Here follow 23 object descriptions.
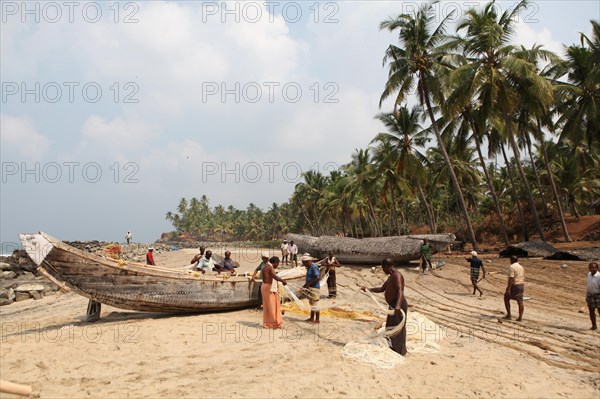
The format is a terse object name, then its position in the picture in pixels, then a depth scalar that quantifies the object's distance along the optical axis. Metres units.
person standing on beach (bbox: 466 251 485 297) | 12.27
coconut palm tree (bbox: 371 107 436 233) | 27.48
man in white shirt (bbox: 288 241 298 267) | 22.61
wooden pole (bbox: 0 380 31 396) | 4.08
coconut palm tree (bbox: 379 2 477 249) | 22.50
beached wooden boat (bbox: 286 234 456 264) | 18.95
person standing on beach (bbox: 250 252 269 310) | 8.78
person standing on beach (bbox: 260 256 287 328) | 8.24
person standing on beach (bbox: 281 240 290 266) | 23.59
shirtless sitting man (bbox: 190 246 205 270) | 11.26
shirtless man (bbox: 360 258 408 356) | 6.33
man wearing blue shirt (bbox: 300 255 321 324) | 9.37
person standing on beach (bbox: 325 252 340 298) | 12.02
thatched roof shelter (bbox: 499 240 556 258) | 19.24
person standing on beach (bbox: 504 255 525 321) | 9.02
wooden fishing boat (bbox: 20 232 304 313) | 8.00
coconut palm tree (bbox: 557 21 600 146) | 21.31
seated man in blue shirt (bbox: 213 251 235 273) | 11.09
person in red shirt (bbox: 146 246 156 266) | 13.09
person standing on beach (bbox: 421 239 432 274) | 17.17
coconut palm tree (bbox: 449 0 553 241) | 20.41
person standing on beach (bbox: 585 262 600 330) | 8.21
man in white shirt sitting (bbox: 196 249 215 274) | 10.95
